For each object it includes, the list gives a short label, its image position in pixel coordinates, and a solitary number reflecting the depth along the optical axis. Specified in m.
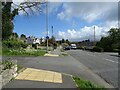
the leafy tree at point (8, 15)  4.96
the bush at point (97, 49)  24.69
